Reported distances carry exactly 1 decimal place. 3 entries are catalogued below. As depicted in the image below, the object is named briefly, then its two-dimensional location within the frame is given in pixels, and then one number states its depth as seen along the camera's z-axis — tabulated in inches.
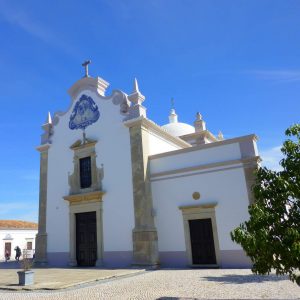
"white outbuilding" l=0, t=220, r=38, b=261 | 1149.9
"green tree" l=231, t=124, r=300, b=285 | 196.2
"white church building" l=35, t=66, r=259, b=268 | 485.1
